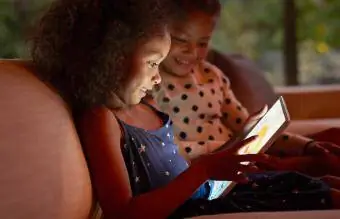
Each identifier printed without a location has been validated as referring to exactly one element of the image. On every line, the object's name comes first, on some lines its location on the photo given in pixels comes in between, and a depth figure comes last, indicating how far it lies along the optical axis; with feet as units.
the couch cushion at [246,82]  10.36
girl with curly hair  5.99
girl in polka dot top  7.83
